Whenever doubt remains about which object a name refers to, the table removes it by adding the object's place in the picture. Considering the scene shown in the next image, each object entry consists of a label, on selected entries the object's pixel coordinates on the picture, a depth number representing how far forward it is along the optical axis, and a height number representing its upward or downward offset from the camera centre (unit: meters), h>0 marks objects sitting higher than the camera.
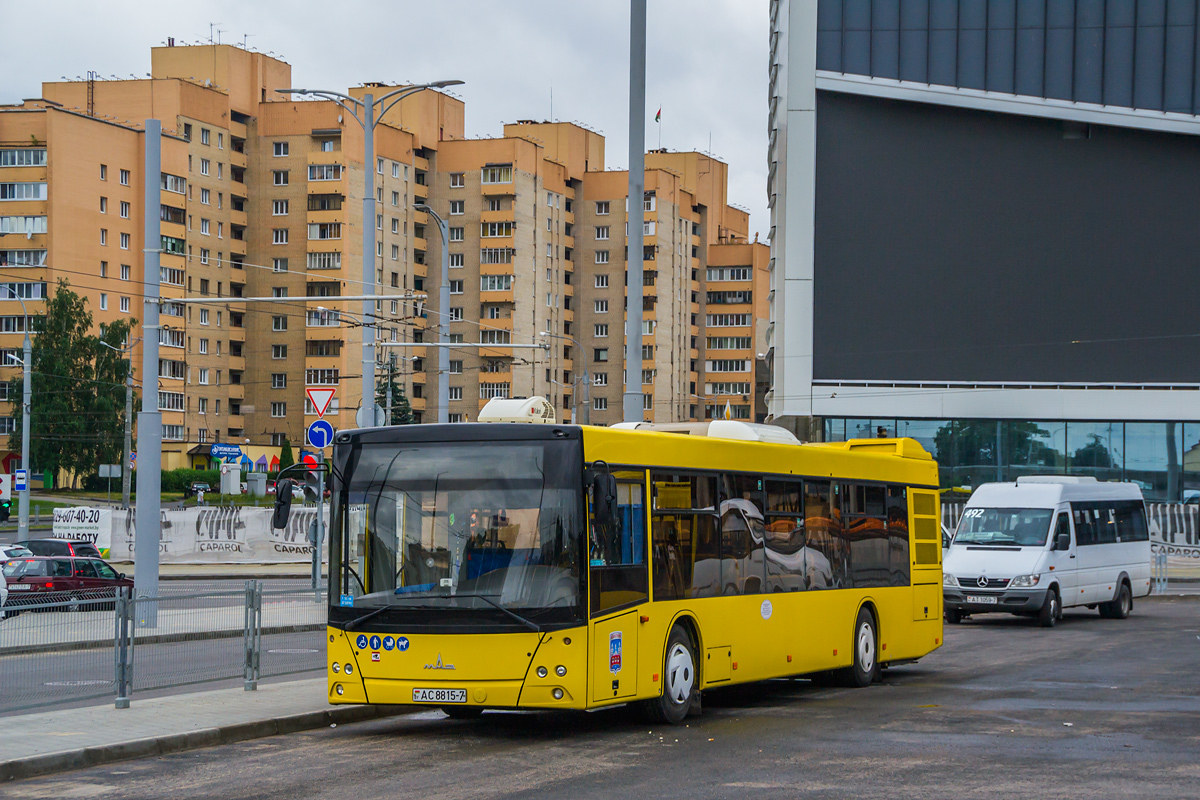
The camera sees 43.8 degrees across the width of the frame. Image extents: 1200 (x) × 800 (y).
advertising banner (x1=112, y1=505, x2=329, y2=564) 43.50 -2.98
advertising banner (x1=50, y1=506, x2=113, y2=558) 42.47 -2.61
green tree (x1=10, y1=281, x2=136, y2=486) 87.56 +2.61
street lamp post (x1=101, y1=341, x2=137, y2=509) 60.72 -1.45
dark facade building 54.53 +8.07
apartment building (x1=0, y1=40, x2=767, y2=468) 92.12 +14.24
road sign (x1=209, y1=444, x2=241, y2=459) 90.00 -0.89
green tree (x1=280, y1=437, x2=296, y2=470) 96.12 -1.13
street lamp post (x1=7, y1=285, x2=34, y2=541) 44.19 -0.81
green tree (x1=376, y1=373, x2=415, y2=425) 87.88 +2.14
